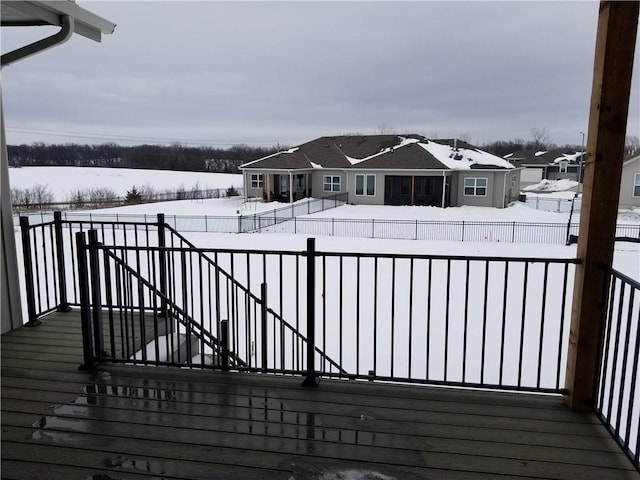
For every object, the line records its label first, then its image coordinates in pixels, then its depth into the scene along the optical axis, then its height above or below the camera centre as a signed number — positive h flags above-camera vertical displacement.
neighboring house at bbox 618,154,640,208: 21.67 -0.57
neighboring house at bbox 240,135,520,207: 22.94 +0.10
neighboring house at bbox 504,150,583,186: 45.31 +1.16
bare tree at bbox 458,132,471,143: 52.73 +5.16
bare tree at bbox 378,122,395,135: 53.38 +6.01
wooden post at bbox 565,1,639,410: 2.16 -0.03
